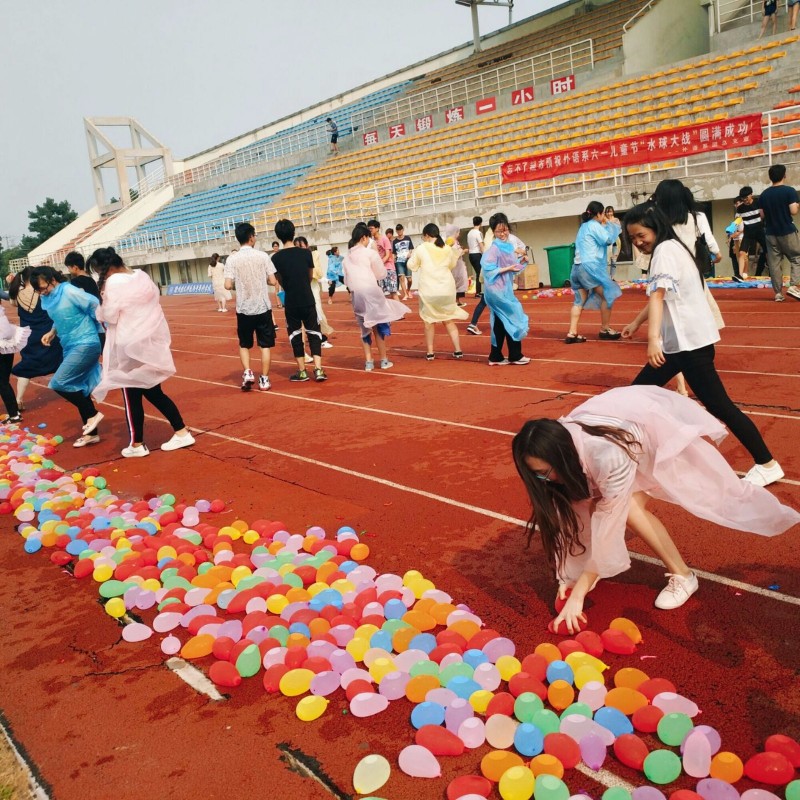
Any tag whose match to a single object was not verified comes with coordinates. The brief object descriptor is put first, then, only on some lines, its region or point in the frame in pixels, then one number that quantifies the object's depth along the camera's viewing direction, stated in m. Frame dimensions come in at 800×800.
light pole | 30.97
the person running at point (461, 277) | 15.14
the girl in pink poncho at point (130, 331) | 6.26
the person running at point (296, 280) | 8.79
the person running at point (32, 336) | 7.90
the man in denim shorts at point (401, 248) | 17.83
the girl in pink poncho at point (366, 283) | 8.95
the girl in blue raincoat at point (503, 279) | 8.48
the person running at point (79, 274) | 7.77
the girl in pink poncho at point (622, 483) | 2.78
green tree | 72.44
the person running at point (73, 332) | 7.05
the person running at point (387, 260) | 15.03
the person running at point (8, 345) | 8.02
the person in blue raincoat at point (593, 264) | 8.96
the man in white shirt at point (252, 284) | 8.45
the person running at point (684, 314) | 4.22
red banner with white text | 13.93
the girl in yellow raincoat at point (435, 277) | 8.99
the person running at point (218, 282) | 21.77
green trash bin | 16.97
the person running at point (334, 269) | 19.69
